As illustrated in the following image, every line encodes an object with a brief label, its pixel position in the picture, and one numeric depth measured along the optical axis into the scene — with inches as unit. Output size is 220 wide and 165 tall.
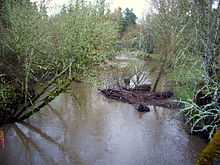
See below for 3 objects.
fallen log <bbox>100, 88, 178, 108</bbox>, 537.6
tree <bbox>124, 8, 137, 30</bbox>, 1487.5
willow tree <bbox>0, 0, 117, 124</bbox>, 362.9
